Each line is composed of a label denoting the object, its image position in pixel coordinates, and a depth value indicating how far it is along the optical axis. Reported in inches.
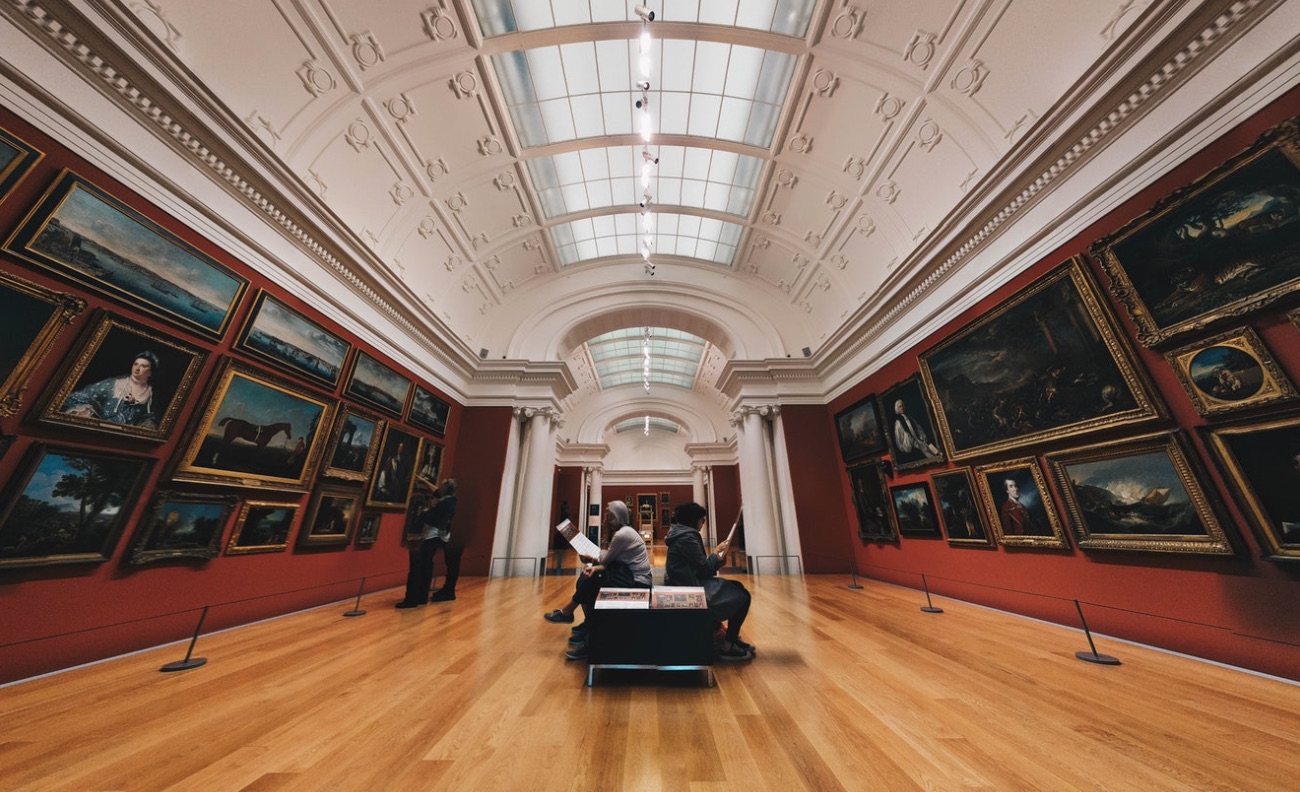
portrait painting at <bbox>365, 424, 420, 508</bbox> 287.7
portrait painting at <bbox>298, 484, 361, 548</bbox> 231.6
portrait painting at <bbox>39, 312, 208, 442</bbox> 132.1
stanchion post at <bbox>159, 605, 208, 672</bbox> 129.4
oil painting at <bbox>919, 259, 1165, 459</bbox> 160.2
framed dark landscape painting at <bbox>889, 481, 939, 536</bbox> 275.3
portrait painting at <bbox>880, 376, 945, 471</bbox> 273.0
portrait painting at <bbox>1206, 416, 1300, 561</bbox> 116.6
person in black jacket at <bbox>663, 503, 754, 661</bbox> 139.3
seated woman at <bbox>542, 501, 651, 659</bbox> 150.4
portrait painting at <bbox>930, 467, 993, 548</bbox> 231.1
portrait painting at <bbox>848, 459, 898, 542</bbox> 325.4
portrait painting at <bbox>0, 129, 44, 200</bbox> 121.6
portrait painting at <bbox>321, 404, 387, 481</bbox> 248.2
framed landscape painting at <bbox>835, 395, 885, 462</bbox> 336.5
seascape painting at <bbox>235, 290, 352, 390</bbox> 200.1
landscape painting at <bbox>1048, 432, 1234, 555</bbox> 137.2
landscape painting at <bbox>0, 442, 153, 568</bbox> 119.7
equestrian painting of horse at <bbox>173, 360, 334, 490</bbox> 174.6
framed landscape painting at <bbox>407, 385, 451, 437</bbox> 339.6
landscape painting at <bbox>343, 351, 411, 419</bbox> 271.3
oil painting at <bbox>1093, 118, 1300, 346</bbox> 119.0
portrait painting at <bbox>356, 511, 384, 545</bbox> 271.9
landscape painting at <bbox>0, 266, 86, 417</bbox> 117.8
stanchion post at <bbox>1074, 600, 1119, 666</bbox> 131.9
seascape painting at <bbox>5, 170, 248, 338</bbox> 129.6
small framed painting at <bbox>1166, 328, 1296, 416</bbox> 120.3
